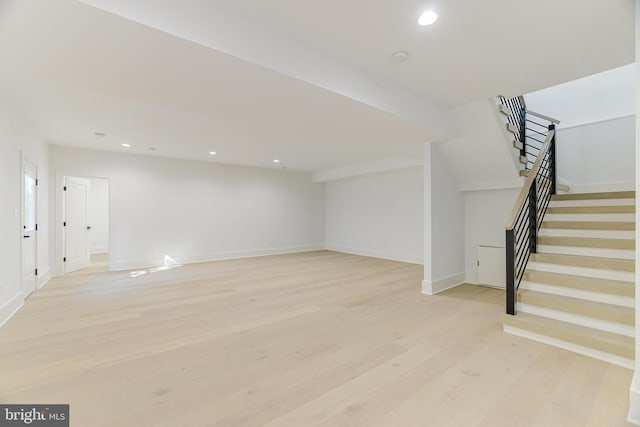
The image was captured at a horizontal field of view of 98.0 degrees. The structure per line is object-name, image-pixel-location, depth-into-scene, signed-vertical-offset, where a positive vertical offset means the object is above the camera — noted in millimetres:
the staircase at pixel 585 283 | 2406 -729
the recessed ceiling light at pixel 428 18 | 1967 +1406
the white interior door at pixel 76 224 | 5742 -255
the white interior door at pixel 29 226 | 3844 -200
